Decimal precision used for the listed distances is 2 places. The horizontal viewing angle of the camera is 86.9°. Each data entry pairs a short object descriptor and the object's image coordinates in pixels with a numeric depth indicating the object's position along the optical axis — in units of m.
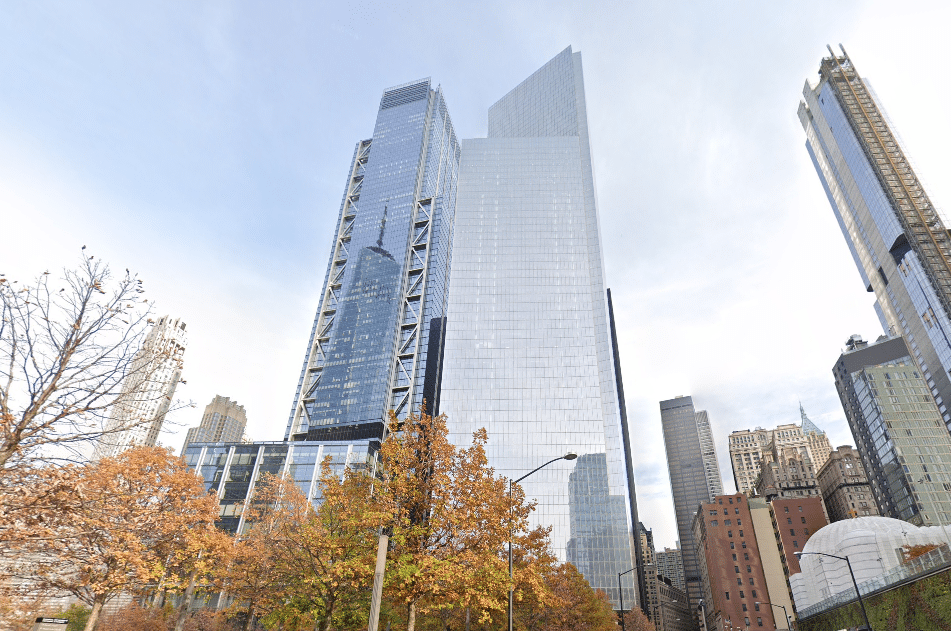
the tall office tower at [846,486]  151.62
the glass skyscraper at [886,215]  114.69
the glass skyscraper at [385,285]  130.50
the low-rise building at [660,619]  189.88
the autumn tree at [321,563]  21.22
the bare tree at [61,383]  11.71
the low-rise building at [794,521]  119.75
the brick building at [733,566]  117.12
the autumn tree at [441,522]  19.58
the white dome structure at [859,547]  53.88
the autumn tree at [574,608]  38.75
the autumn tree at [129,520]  11.98
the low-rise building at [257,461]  104.31
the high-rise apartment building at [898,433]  121.62
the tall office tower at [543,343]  103.19
